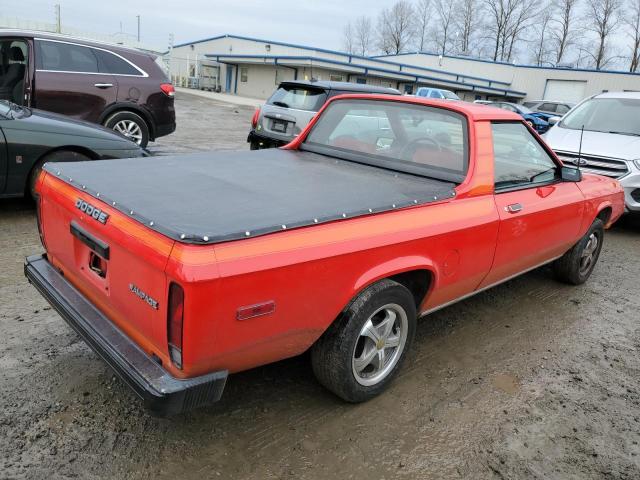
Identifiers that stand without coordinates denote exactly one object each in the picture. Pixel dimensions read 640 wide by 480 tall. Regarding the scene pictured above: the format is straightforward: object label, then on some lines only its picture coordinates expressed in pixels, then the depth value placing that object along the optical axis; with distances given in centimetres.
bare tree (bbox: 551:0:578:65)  6519
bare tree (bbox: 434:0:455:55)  7625
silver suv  849
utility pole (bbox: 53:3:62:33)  5384
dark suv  718
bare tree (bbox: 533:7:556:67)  6825
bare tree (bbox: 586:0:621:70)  6078
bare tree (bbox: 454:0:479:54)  7331
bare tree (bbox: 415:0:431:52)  7902
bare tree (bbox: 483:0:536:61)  6888
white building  3762
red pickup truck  204
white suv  670
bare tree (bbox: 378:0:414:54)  8025
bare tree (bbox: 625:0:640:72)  5822
